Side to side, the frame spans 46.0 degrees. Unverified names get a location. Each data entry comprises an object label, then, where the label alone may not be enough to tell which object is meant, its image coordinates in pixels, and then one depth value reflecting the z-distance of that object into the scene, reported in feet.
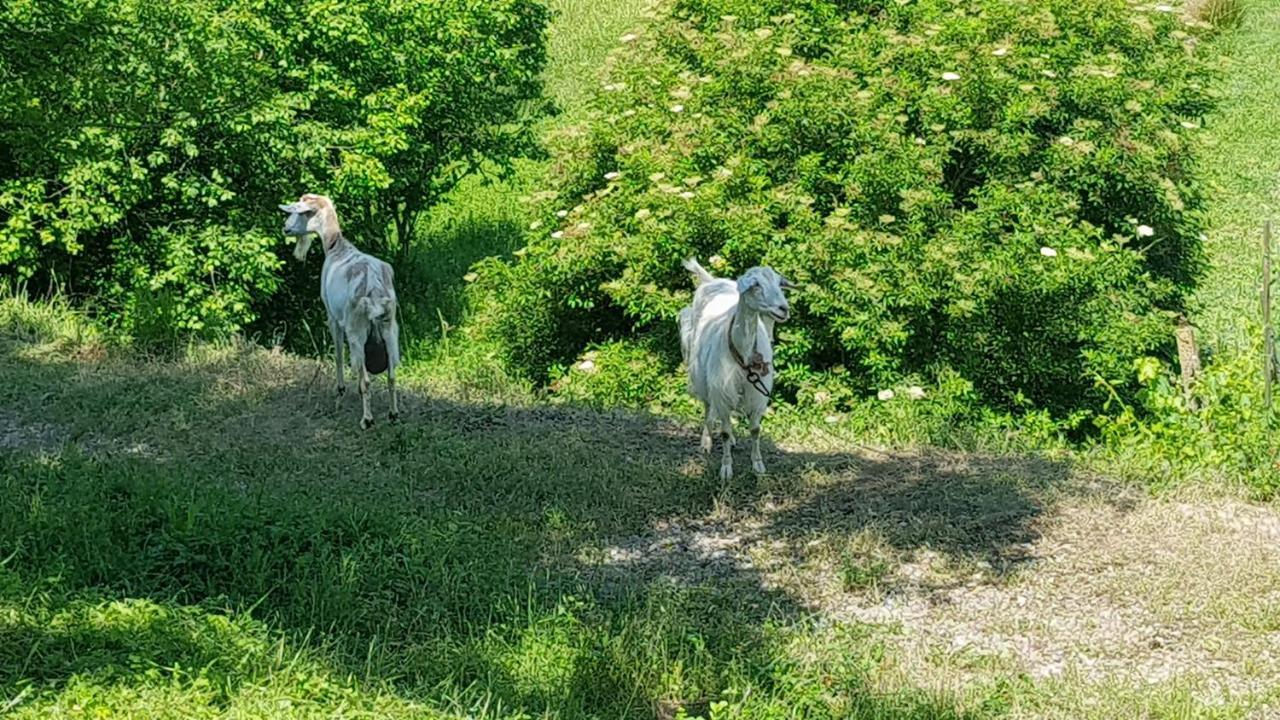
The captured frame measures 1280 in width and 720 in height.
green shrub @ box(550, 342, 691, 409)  39.73
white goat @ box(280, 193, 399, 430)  29.91
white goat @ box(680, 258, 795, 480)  25.59
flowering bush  38.60
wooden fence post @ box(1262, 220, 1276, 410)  30.09
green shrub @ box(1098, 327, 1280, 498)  29.22
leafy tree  40.32
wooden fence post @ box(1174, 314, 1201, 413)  33.91
